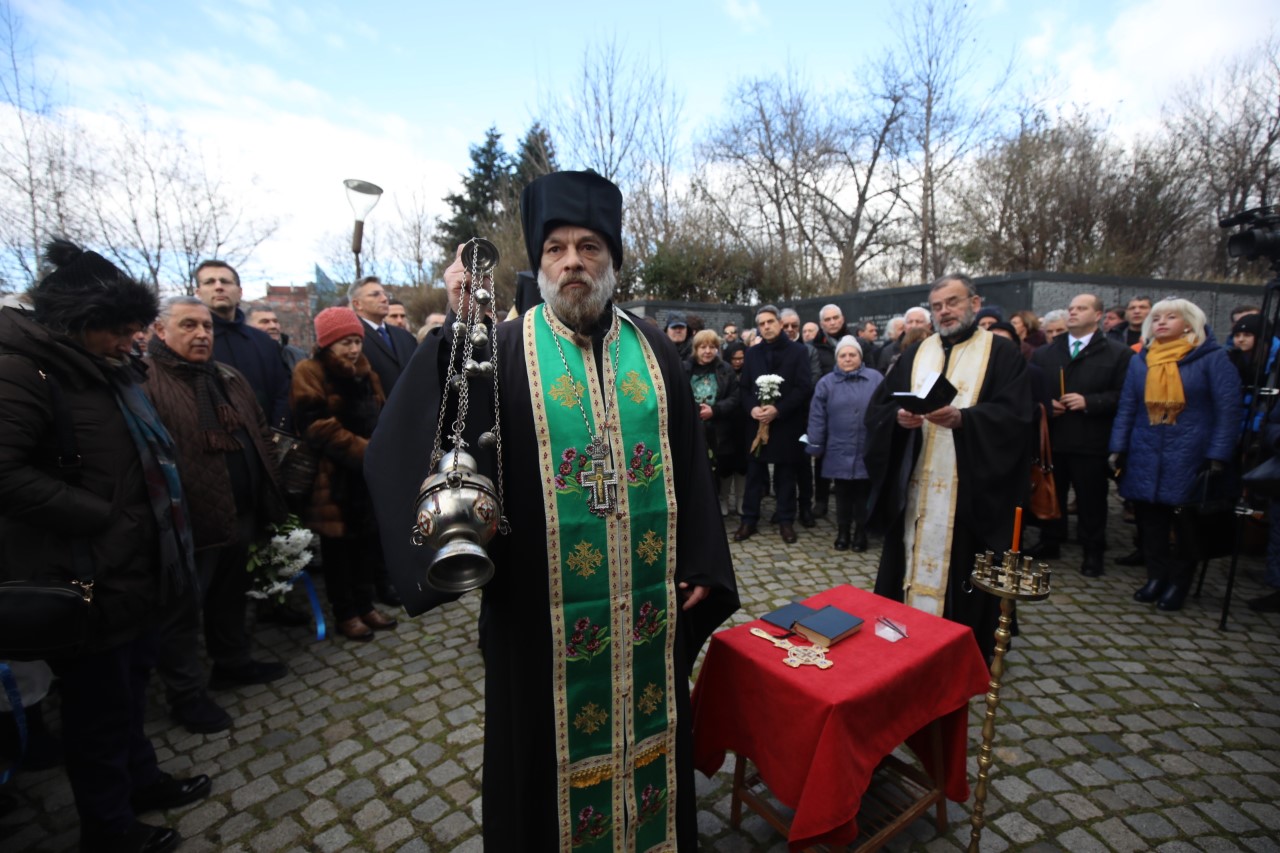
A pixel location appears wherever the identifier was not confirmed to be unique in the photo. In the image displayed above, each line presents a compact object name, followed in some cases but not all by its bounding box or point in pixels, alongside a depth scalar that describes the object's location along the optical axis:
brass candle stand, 2.07
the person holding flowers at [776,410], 6.37
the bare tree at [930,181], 20.97
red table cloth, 1.95
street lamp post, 8.18
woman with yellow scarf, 4.57
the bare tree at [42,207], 10.42
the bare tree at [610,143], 18.08
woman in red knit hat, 4.06
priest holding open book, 3.64
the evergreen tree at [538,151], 19.25
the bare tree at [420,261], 26.41
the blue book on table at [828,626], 2.30
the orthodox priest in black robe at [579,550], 2.01
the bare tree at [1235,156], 17.45
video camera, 4.14
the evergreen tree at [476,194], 31.39
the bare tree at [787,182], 24.23
